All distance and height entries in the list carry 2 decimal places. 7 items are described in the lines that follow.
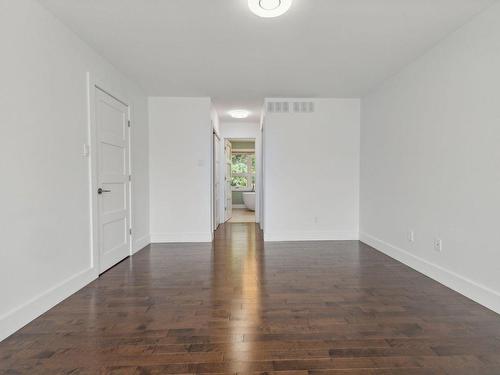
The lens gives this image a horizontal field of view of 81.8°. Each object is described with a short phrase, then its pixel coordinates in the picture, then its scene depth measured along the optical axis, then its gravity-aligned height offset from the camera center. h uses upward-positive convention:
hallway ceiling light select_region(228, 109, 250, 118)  5.60 +1.25
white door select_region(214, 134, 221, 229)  5.80 -0.09
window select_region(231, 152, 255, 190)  10.89 +0.22
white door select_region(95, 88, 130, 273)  3.15 -0.04
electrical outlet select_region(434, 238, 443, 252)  2.88 -0.69
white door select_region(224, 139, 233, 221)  7.03 -0.13
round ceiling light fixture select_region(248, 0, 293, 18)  2.14 +1.28
